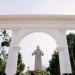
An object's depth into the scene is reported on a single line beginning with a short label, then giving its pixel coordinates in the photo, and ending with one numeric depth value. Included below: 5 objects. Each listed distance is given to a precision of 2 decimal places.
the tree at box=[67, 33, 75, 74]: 18.39
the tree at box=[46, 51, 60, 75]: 22.30
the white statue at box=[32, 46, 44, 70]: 13.02
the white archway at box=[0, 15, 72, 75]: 13.51
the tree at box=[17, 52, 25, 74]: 25.68
